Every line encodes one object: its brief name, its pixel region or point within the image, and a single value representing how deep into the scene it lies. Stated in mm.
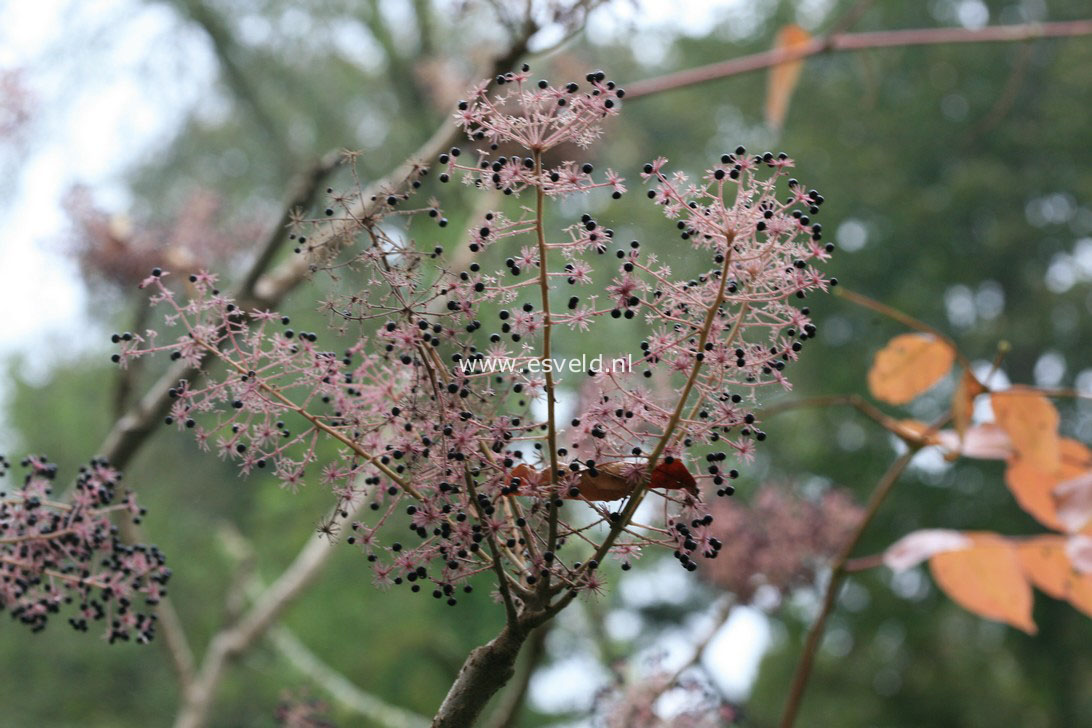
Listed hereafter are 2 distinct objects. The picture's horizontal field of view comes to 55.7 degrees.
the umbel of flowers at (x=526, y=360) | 643
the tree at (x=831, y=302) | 4660
